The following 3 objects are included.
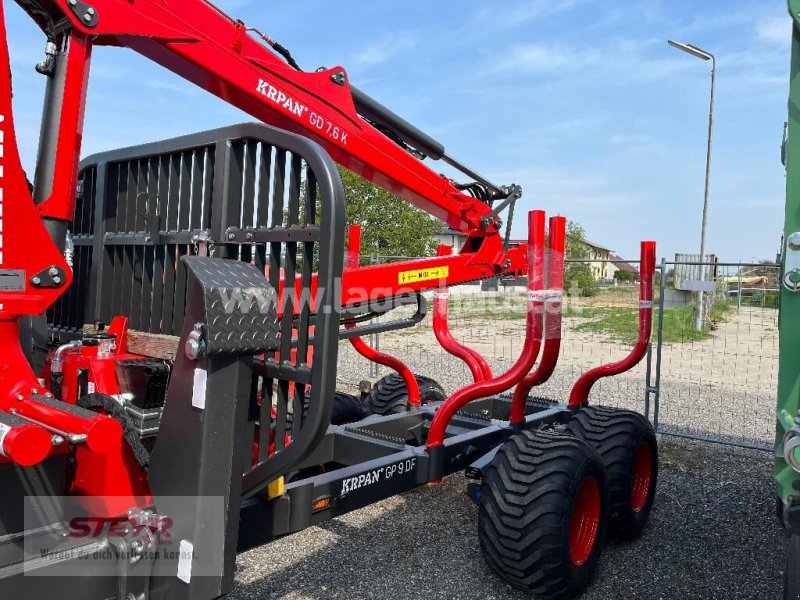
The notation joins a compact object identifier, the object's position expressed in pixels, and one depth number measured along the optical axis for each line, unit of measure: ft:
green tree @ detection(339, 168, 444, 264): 89.40
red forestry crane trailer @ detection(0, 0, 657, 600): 7.43
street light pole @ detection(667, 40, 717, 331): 49.73
